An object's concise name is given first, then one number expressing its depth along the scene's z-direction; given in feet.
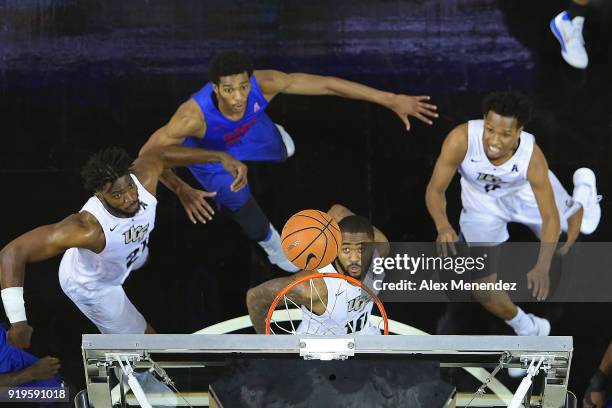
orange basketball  40.86
